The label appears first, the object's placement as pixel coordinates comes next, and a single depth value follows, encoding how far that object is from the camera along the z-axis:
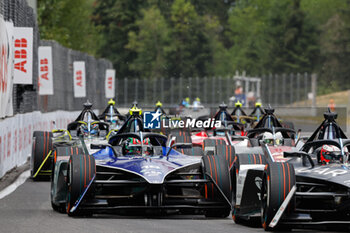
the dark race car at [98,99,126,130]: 24.30
